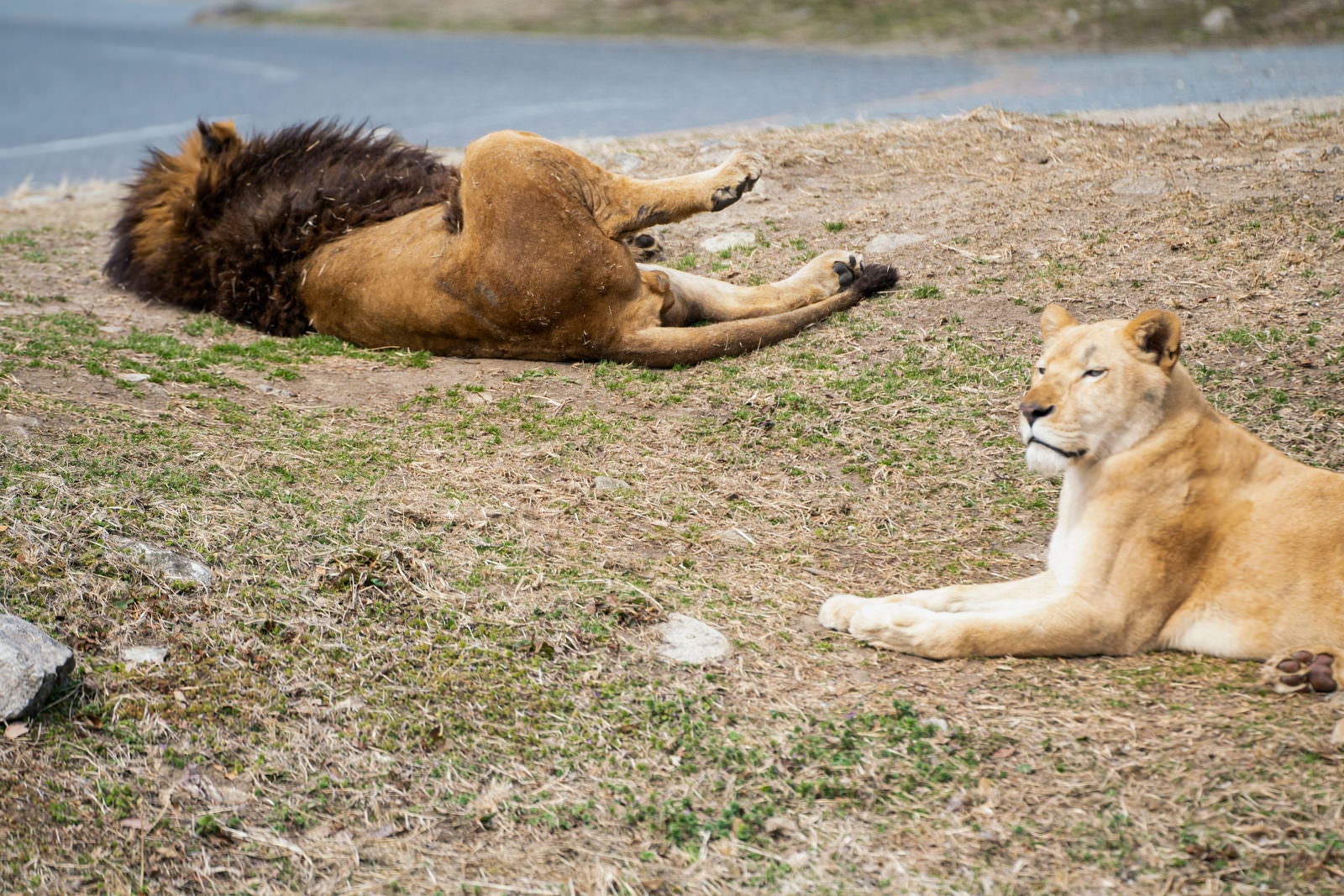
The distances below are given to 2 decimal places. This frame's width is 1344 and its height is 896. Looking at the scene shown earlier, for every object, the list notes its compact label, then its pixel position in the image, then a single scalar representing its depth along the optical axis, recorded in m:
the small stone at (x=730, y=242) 13.59
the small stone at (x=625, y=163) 16.45
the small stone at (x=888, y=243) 12.87
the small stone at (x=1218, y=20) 29.41
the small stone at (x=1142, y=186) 13.12
